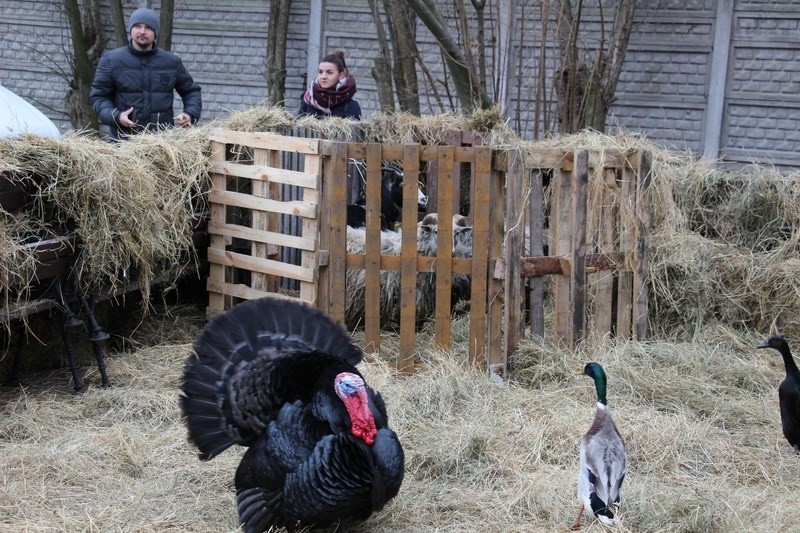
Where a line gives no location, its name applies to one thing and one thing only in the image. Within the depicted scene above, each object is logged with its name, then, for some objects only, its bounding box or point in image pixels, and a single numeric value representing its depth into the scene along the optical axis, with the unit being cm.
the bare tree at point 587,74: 1111
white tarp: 664
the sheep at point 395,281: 781
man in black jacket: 827
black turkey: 417
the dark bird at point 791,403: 557
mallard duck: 436
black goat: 896
